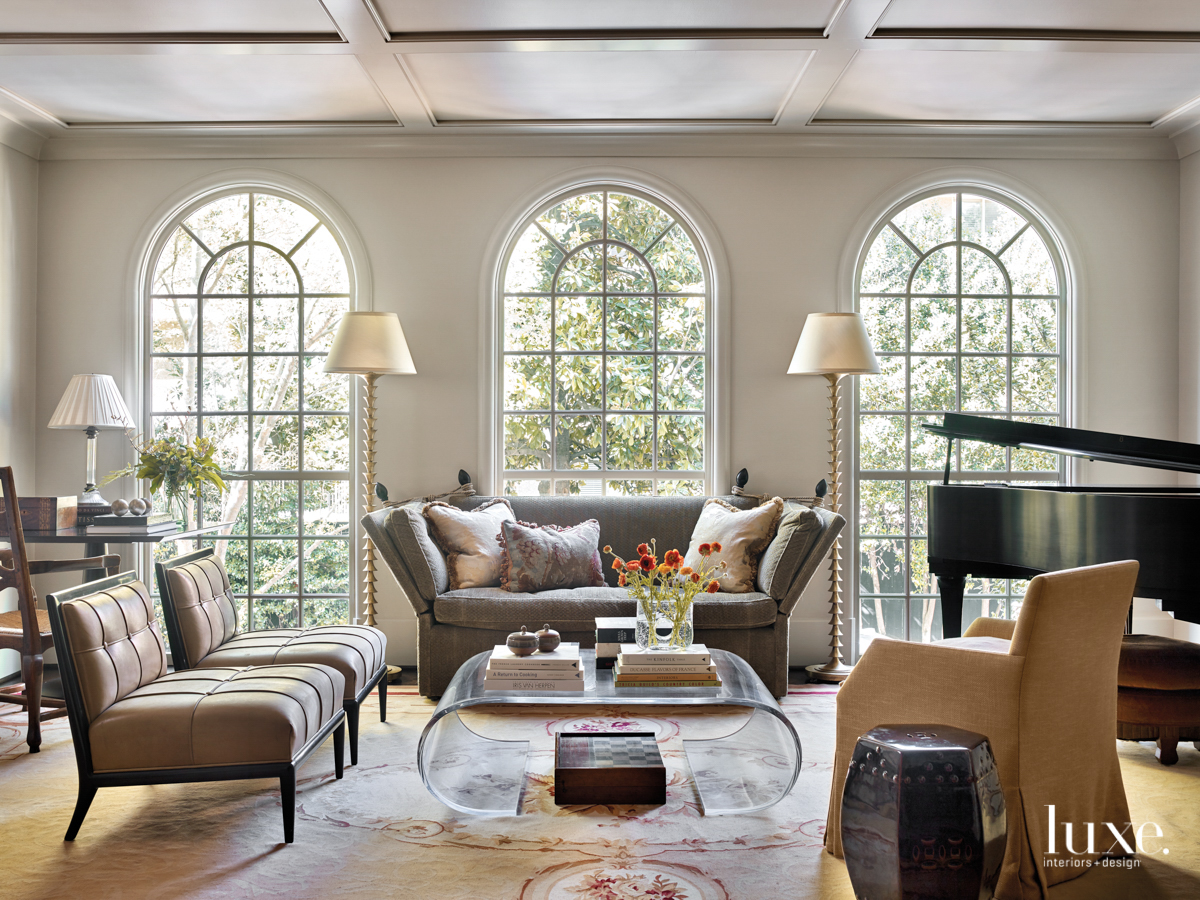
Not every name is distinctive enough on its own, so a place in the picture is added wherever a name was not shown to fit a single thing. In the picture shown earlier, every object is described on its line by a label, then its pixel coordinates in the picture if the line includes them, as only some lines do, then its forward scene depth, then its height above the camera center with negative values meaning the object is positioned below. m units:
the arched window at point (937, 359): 4.87 +0.56
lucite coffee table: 2.61 -1.17
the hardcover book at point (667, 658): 2.75 -0.68
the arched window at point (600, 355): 4.89 +0.58
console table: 3.87 -0.41
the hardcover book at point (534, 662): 2.73 -0.69
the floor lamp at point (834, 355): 4.30 +0.52
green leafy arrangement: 4.32 -0.08
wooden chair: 3.31 -0.73
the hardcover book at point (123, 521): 4.06 -0.34
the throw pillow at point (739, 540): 4.04 -0.42
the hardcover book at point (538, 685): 2.72 -0.76
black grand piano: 2.69 -0.26
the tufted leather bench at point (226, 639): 2.98 -0.71
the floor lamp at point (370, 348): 4.30 +0.54
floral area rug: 2.24 -1.17
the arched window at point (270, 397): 4.89 +0.32
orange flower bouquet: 2.87 -0.49
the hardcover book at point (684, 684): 2.73 -0.75
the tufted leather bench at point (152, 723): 2.37 -0.78
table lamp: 4.34 +0.22
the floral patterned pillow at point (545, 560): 4.04 -0.52
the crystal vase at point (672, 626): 2.89 -0.60
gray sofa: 3.86 -0.71
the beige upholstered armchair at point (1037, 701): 2.12 -0.65
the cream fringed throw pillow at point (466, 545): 4.08 -0.46
